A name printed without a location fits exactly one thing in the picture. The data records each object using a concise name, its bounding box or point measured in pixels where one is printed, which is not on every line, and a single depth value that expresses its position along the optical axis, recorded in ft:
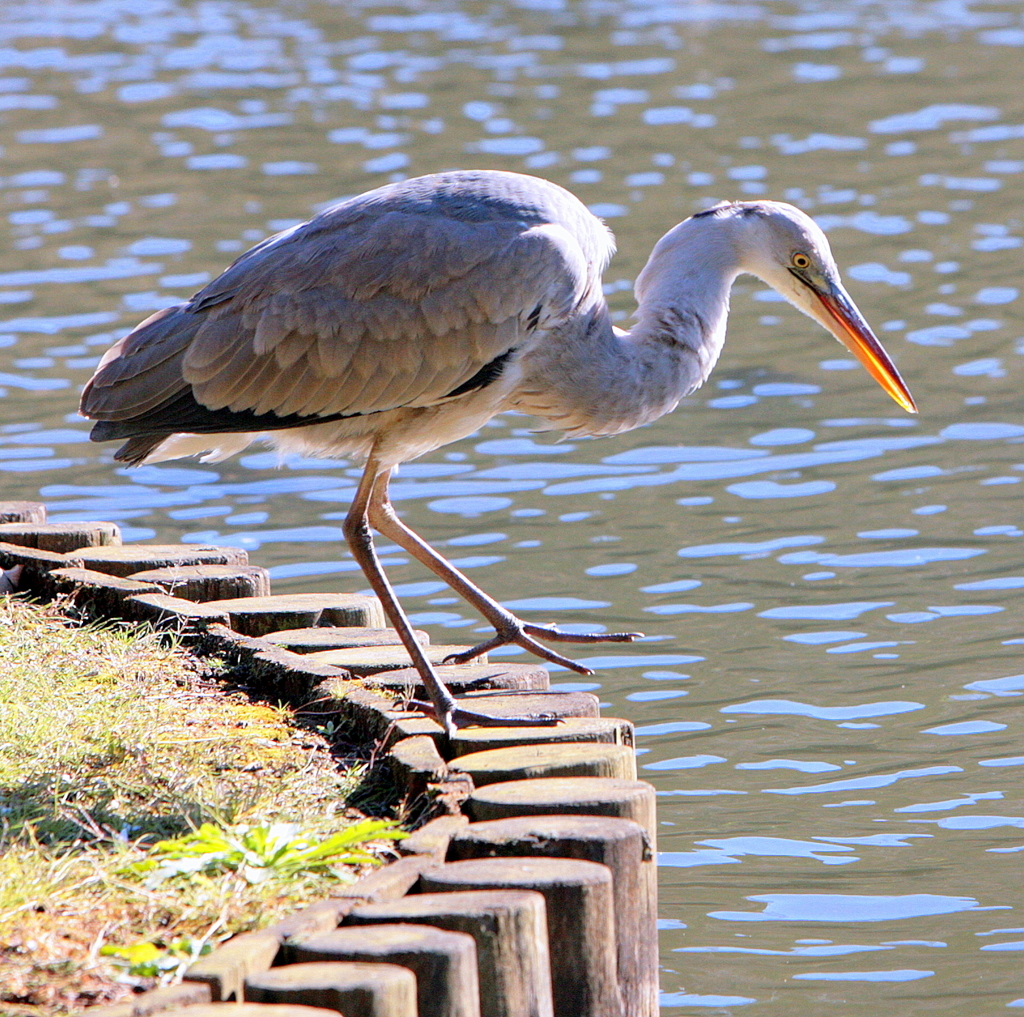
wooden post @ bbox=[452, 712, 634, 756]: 29.60
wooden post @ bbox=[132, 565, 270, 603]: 39.60
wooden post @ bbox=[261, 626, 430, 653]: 36.17
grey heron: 35.01
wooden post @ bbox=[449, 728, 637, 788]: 28.14
